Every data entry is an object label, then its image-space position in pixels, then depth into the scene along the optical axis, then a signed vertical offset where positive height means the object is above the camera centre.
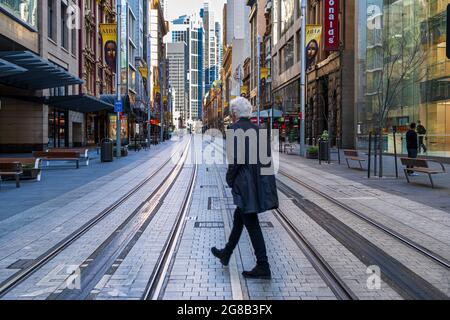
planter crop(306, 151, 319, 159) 30.77 -0.69
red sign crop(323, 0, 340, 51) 40.84 +9.46
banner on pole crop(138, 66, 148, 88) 50.59 +7.19
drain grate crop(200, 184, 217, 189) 16.08 -1.32
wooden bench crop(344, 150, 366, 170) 22.25 -0.51
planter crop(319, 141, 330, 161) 27.12 -0.40
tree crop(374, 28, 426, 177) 25.80 +4.63
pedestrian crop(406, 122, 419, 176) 18.78 +0.08
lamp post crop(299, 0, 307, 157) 32.94 +5.13
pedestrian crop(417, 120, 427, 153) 26.90 +0.50
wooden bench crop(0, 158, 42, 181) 17.12 -0.73
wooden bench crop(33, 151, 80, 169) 22.45 -0.48
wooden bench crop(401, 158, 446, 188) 15.67 -0.72
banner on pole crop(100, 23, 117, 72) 30.31 +6.19
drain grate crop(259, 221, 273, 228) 9.45 -1.51
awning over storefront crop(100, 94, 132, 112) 36.38 +2.93
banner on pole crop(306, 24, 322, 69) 31.09 +6.31
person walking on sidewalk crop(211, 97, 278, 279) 5.79 -0.45
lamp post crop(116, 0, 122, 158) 31.61 +3.69
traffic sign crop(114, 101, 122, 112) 31.58 +2.34
